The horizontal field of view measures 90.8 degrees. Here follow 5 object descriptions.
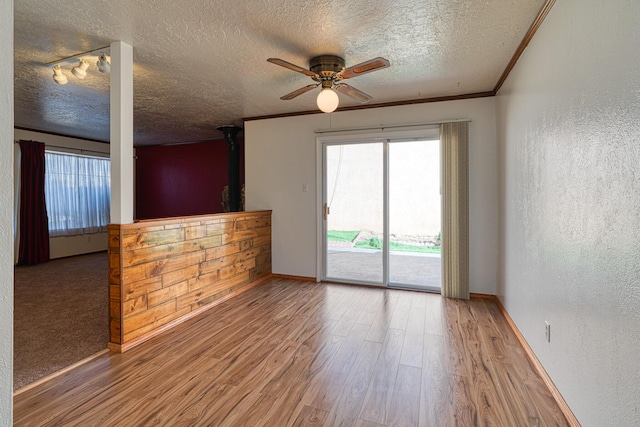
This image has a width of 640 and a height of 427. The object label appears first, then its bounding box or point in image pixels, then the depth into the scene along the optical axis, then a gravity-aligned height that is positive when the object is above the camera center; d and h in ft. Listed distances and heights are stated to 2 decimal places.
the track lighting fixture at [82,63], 8.84 +4.45
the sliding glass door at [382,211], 13.25 +0.04
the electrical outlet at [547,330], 6.41 -2.47
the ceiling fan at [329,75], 8.56 +3.81
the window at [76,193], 19.49 +1.38
